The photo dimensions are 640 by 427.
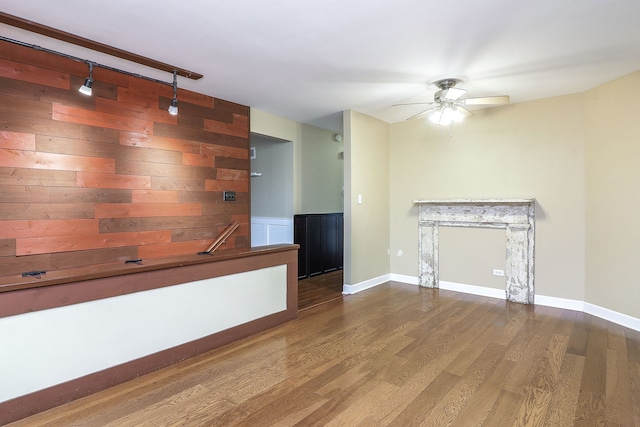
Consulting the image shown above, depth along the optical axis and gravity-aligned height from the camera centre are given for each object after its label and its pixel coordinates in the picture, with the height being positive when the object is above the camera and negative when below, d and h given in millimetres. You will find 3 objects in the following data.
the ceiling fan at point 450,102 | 3389 +1160
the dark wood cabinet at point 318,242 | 5512 -538
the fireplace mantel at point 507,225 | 4172 -188
